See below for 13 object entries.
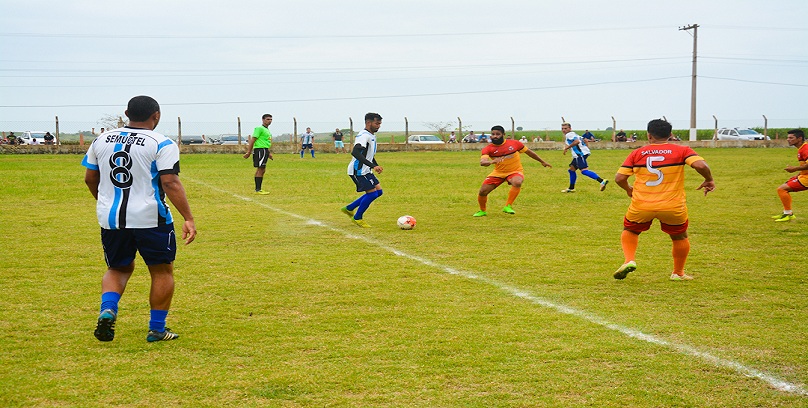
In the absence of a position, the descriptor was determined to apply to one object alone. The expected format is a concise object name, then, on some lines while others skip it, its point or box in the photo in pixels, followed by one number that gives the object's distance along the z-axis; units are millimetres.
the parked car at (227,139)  57106
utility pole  56906
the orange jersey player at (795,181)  12295
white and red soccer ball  11703
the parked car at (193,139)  59438
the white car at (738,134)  56938
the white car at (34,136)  56469
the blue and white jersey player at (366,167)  12087
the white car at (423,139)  54128
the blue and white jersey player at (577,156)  19422
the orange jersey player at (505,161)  14266
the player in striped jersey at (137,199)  5250
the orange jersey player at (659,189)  7555
